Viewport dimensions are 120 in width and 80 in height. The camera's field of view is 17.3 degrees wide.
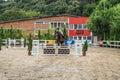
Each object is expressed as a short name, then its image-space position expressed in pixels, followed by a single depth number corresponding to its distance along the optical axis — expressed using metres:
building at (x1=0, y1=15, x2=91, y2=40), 93.56
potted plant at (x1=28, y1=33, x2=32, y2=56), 28.53
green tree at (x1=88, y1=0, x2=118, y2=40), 70.06
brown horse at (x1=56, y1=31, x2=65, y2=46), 31.33
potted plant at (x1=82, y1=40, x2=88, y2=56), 28.55
